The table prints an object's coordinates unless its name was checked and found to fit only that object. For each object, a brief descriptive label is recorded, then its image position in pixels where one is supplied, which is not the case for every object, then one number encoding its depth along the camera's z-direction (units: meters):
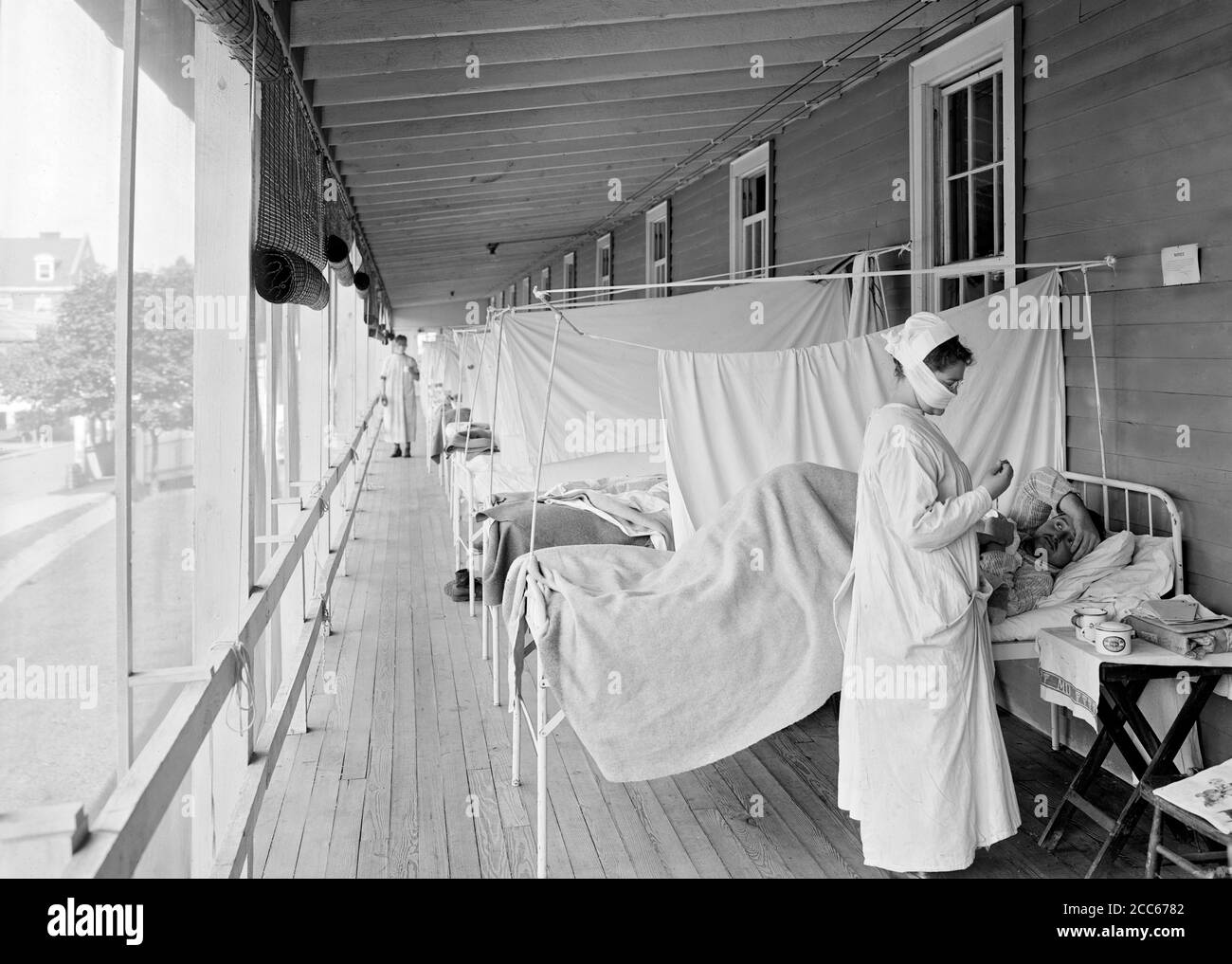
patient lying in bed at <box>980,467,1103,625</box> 3.54
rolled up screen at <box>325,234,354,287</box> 5.15
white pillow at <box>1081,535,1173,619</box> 3.50
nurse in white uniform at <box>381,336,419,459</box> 14.41
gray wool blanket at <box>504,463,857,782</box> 3.07
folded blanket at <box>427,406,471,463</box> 10.04
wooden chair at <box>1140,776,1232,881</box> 2.42
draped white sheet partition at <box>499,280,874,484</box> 5.41
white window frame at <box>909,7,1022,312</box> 4.31
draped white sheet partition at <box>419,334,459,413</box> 12.21
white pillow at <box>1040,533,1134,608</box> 3.57
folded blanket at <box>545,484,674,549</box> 4.63
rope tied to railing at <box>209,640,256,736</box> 2.59
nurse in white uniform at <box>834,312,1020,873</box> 2.81
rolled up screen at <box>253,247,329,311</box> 3.17
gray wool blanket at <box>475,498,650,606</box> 4.55
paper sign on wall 3.39
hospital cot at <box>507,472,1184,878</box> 2.93
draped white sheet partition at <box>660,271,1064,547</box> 4.13
